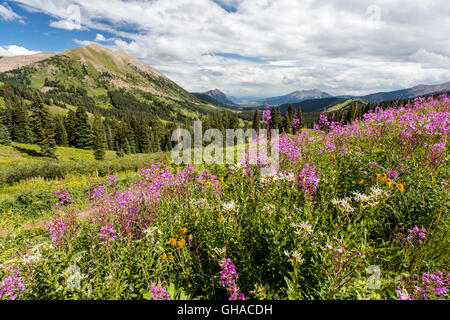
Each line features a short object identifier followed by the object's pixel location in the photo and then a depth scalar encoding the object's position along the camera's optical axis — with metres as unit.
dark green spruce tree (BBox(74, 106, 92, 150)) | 69.00
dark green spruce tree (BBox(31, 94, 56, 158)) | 47.06
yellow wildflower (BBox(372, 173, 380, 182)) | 3.25
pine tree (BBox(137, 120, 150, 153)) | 80.25
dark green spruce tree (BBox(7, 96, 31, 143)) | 64.50
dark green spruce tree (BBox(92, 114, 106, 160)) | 58.22
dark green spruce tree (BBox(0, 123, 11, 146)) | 51.25
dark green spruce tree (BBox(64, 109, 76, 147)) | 69.94
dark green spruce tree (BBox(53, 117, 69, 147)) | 69.75
